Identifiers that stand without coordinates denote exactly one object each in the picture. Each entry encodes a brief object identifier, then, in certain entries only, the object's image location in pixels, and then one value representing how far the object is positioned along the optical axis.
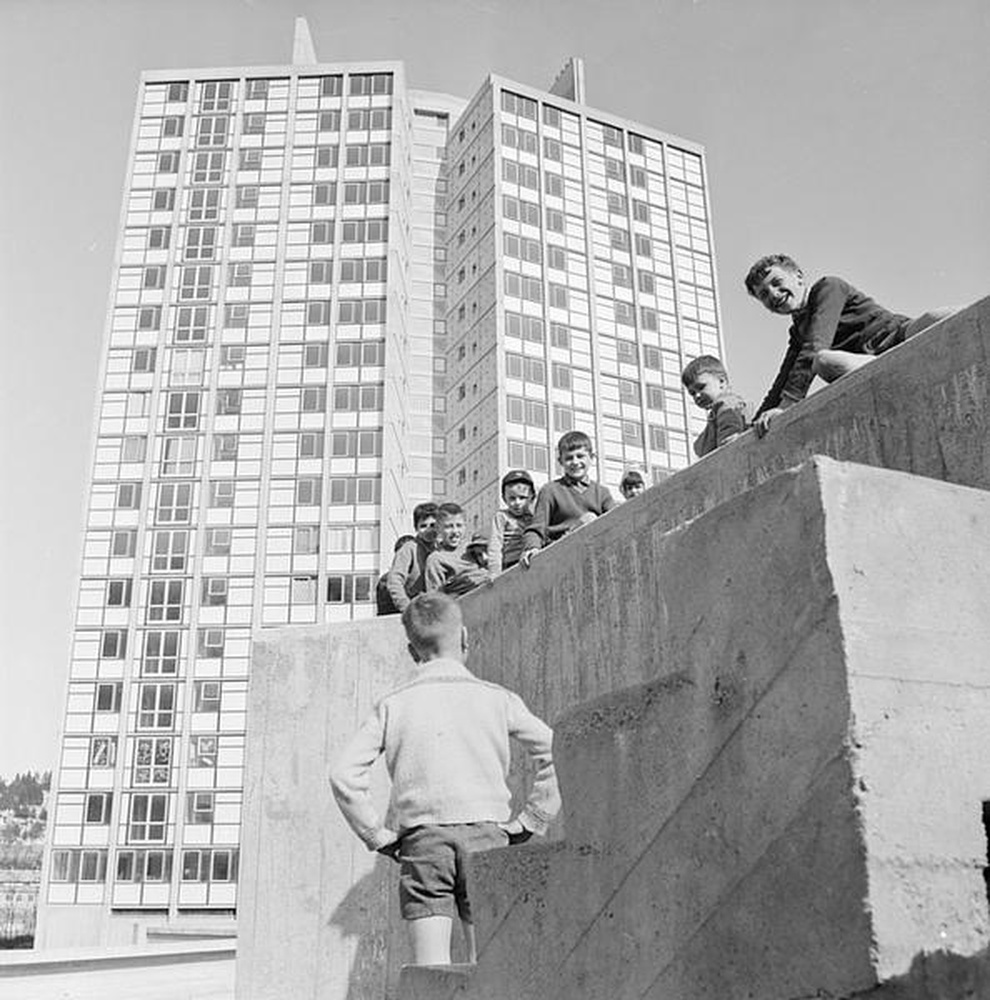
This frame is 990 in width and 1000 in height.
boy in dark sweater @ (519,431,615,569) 7.18
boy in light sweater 3.67
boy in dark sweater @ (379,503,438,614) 7.81
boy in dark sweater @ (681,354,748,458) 6.33
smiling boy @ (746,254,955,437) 4.78
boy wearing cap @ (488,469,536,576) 7.46
